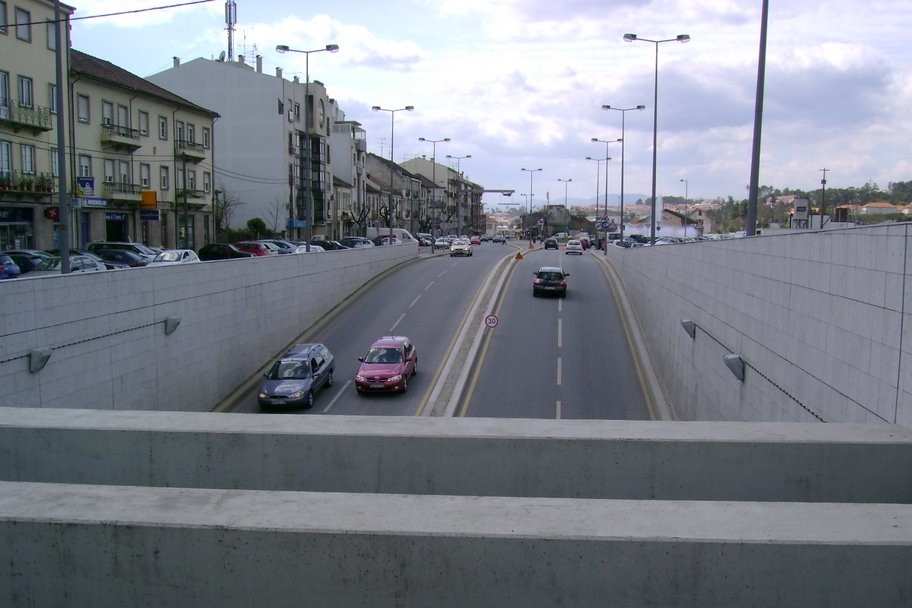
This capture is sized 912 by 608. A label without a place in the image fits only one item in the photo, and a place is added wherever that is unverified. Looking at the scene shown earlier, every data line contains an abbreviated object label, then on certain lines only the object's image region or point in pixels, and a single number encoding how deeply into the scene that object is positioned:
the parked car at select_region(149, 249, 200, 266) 35.20
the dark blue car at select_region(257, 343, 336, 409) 22.91
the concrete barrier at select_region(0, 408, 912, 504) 7.02
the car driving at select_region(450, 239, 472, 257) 63.44
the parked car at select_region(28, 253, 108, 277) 26.38
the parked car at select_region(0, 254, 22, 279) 24.62
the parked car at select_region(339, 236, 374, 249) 64.25
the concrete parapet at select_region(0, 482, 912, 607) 5.06
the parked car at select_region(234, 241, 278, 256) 49.12
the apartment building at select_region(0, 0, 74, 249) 36.69
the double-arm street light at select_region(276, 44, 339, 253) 37.42
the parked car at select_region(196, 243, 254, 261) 44.97
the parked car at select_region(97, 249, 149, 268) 34.03
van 86.51
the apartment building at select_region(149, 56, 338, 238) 71.69
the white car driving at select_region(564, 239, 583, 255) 69.21
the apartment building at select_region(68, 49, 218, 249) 43.38
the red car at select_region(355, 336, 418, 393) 24.72
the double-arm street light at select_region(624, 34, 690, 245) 37.09
